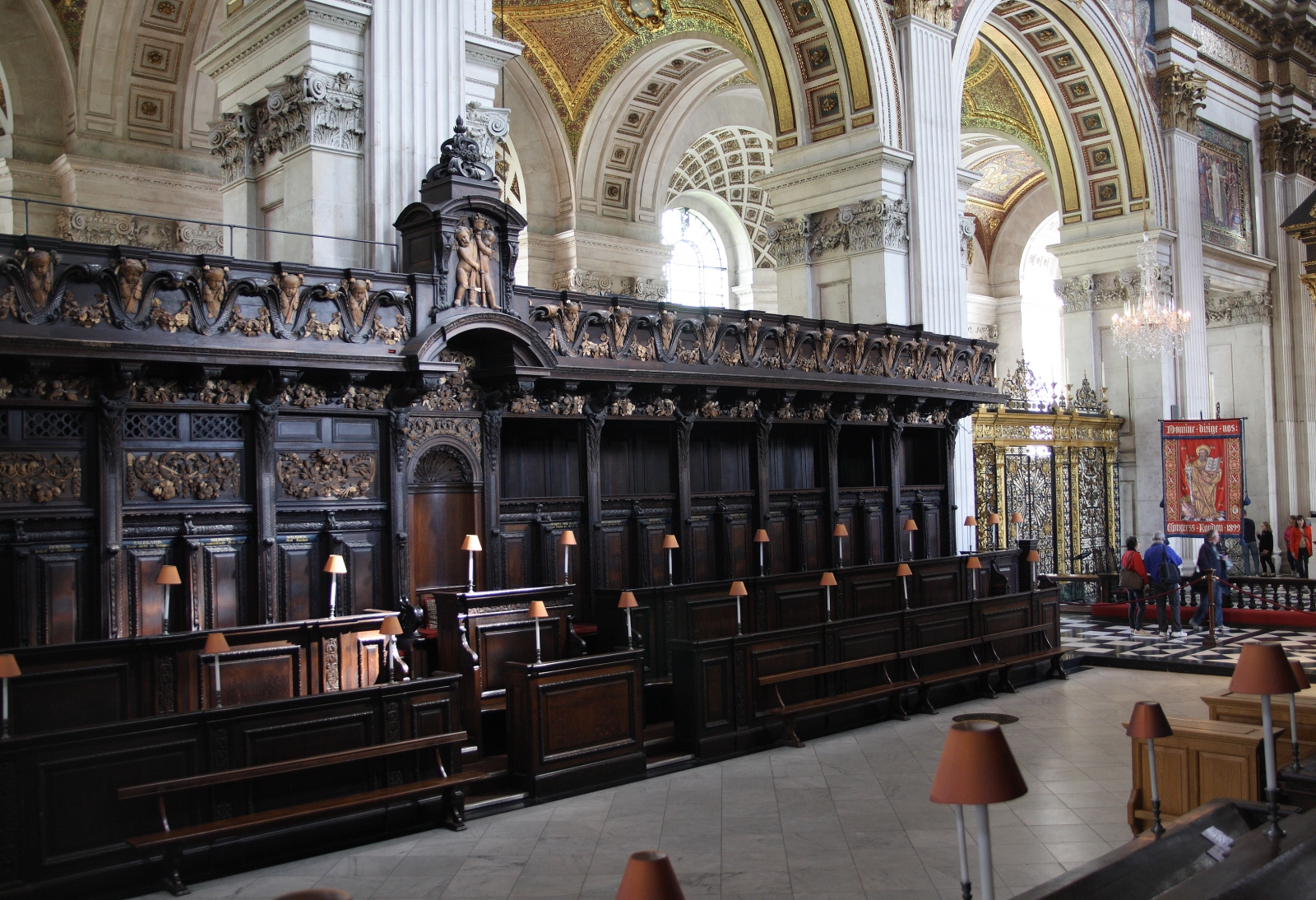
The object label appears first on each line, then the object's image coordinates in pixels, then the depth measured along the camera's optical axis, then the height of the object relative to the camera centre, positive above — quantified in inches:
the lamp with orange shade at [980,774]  117.6 -31.3
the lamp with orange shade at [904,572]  494.2 -38.2
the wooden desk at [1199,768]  249.1 -66.5
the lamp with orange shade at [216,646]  303.3 -39.4
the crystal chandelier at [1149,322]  800.3 +115.9
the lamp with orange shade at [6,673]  251.1 -37.8
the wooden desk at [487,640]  346.3 -48.7
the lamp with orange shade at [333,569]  368.2 -23.4
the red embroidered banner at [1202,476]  716.0 +3.0
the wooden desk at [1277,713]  266.1 -60.0
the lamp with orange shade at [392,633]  307.6 -37.9
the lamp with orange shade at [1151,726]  184.4 -41.1
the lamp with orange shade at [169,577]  330.3 -22.0
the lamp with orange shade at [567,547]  426.6 -22.2
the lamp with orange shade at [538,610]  336.2 -35.5
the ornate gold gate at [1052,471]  754.8 +8.7
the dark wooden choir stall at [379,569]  273.7 -26.3
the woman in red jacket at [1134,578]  643.5 -56.0
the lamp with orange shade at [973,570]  560.7 -43.7
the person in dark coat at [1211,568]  619.5 -50.0
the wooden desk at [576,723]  317.4 -67.9
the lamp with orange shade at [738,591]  419.5 -38.1
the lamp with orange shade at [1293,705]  192.9 -41.3
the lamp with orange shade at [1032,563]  575.3 -41.3
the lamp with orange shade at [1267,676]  177.9 -32.2
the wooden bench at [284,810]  248.5 -74.5
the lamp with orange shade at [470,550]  400.5 -19.5
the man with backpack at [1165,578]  622.2 -54.7
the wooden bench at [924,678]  386.9 -75.4
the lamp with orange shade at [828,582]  450.7 -38.1
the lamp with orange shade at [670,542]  457.7 -20.9
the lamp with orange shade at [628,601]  394.7 -38.8
